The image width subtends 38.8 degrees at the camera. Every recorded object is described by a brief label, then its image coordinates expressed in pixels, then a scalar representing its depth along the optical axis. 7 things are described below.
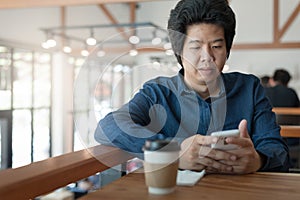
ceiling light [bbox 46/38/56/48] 6.25
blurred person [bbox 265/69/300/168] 5.12
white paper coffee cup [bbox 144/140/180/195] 0.83
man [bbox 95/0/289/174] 1.06
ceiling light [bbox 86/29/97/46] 5.72
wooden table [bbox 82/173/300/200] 0.87
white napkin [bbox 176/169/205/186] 0.94
